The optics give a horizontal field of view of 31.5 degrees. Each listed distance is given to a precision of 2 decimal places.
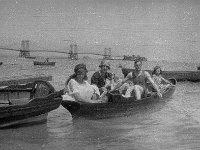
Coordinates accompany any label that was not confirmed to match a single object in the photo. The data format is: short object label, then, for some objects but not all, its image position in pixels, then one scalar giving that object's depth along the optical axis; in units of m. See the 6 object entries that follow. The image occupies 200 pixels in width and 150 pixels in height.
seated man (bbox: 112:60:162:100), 12.74
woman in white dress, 10.89
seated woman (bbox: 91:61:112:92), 13.21
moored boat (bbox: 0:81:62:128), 9.84
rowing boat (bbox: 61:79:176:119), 10.85
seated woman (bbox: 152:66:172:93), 16.83
